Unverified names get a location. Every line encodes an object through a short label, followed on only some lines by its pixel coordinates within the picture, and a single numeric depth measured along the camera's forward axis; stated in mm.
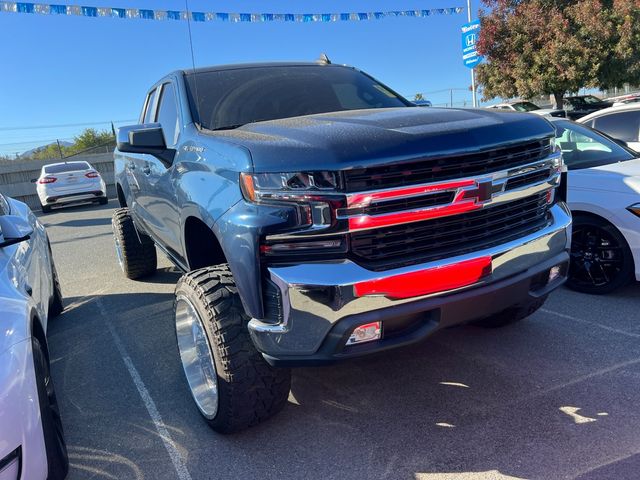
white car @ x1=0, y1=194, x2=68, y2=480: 1877
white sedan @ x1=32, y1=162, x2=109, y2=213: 14727
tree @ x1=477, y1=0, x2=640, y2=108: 15023
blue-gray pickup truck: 2166
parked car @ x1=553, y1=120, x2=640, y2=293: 4090
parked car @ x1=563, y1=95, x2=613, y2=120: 19116
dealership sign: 11828
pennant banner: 10344
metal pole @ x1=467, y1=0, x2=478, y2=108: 13211
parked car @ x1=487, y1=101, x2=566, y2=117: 18873
